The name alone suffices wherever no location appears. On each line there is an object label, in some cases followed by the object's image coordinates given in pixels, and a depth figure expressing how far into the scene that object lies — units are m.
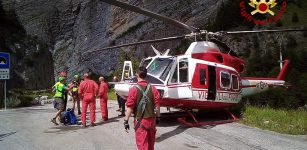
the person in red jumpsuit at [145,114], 6.25
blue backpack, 12.52
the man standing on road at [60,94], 12.12
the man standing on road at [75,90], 15.12
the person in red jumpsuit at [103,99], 13.13
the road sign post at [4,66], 20.36
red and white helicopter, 11.35
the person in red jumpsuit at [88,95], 11.69
